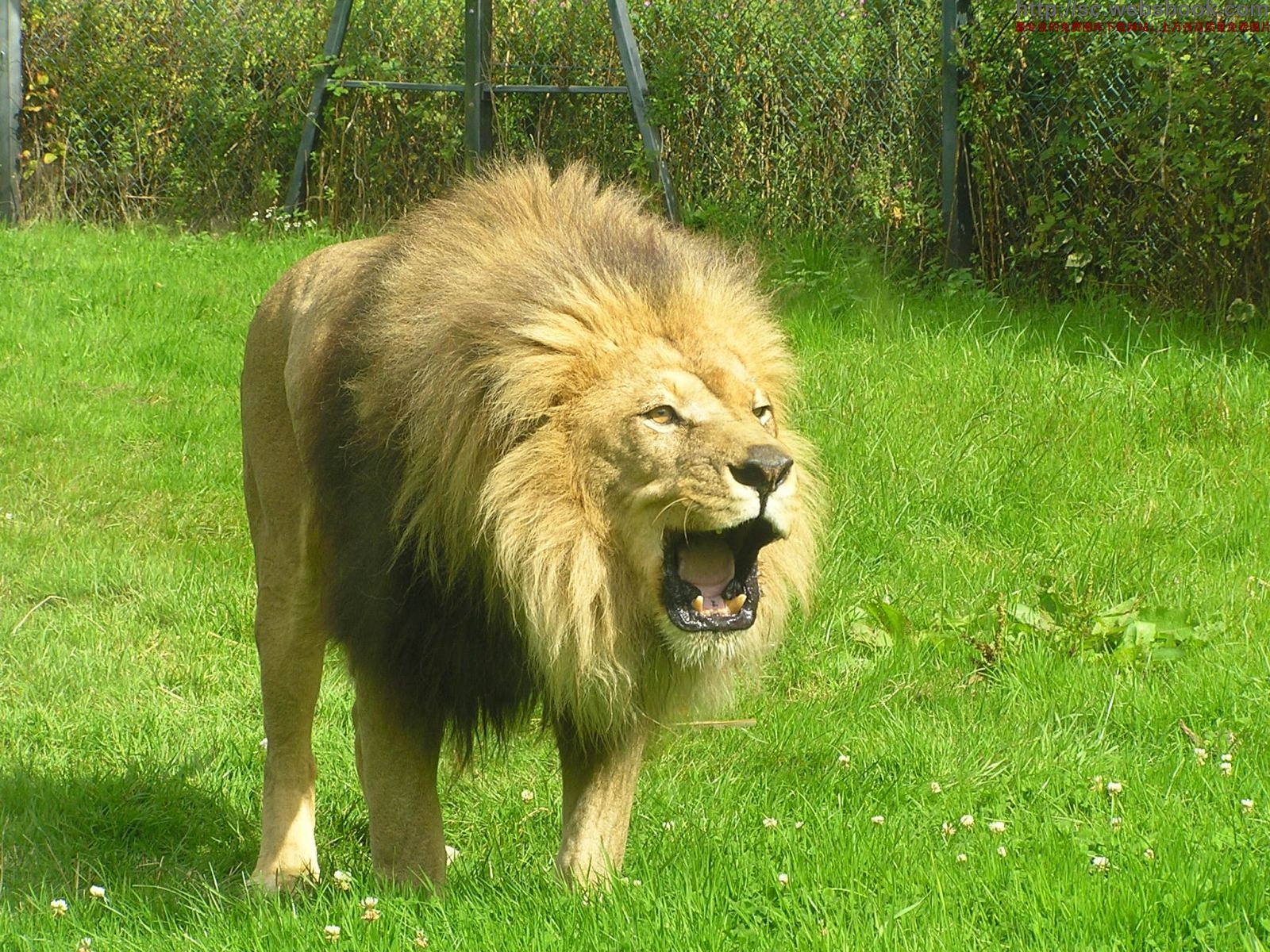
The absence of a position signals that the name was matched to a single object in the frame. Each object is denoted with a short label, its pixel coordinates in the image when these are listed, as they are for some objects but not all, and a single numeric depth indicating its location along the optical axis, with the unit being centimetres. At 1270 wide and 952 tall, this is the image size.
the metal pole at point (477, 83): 1931
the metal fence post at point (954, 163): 1639
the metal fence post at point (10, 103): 2300
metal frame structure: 1825
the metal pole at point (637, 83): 1805
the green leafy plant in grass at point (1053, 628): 961
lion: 607
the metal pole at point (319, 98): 2080
